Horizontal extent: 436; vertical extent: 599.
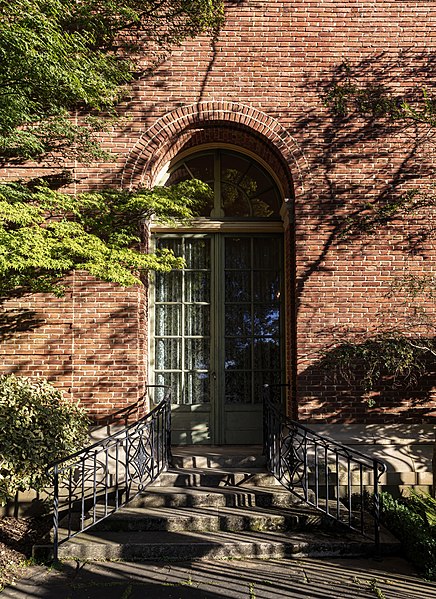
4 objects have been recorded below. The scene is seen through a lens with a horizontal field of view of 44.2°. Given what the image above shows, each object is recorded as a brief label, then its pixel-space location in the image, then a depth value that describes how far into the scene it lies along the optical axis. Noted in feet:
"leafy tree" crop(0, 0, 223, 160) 15.97
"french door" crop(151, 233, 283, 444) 25.08
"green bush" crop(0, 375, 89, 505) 18.44
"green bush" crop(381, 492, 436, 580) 15.57
